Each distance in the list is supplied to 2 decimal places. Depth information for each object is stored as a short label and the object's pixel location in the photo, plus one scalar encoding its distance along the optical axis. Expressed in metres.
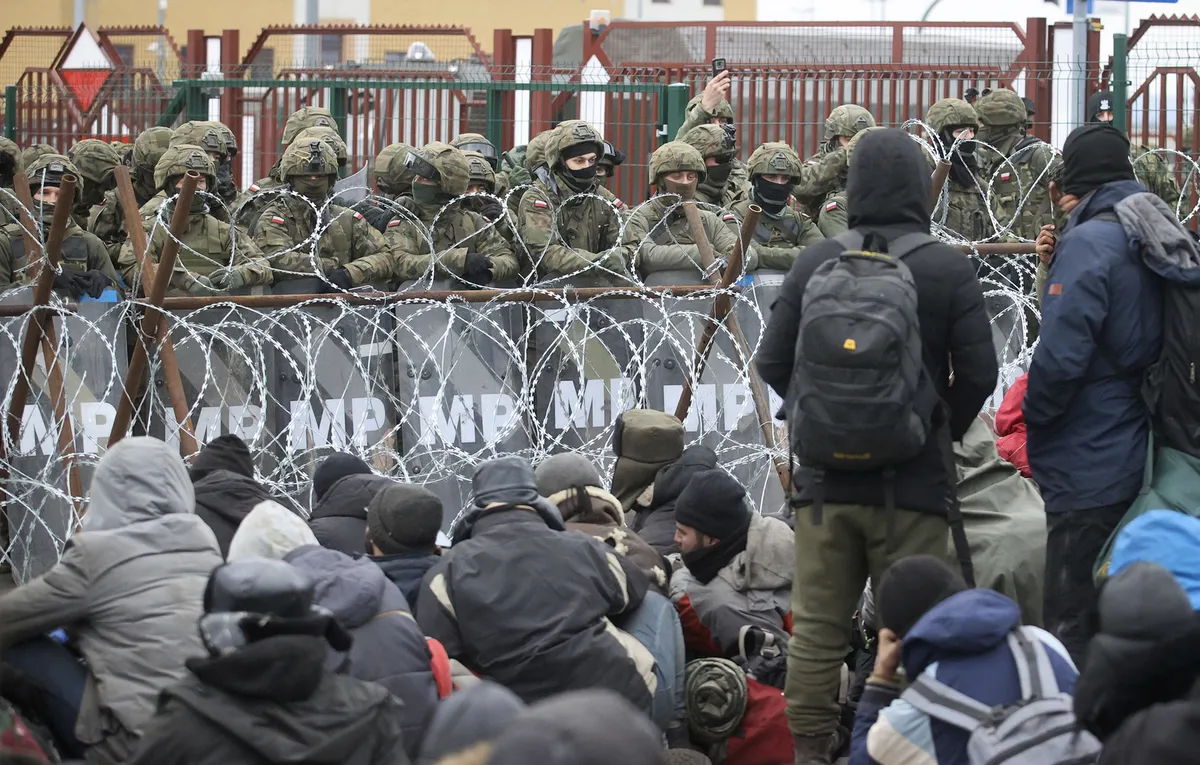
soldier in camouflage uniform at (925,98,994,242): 19.03
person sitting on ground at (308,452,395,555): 10.86
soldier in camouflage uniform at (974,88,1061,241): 19.34
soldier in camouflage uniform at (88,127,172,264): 18.48
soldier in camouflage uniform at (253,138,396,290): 15.92
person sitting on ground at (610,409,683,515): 12.82
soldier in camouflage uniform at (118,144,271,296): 15.13
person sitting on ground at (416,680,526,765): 4.61
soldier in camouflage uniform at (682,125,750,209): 19.25
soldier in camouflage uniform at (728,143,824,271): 17.91
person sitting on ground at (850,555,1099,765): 7.16
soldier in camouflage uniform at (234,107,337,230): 16.31
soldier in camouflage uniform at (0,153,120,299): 14.23
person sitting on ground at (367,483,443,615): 9.82
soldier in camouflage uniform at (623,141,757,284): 15.62
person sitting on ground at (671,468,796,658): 10.94
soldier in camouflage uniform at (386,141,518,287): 15.78
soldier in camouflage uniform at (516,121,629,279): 16.23
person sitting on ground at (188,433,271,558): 10.47
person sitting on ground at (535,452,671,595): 10.68
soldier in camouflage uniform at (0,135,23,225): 17.53
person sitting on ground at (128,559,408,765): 6.46
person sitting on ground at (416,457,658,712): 9.12
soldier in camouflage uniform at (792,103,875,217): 20.00
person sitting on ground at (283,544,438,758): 8.37
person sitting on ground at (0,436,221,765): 8.28
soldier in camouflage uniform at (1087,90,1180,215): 20.84
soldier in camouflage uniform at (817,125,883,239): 18.75
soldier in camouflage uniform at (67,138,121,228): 19.45
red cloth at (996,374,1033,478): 11.45
